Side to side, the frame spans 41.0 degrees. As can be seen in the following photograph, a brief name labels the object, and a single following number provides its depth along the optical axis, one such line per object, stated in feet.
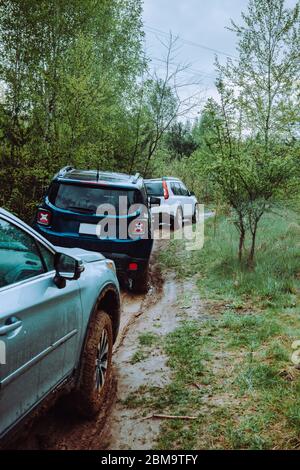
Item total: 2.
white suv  42.70
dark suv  18.98
